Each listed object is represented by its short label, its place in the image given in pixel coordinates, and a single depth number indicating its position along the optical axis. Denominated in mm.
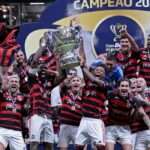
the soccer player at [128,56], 13391
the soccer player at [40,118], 13156
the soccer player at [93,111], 12320
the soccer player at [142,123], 12555
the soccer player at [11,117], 12156
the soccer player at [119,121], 12594
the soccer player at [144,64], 13367
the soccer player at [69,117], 12844
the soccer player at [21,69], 13465
